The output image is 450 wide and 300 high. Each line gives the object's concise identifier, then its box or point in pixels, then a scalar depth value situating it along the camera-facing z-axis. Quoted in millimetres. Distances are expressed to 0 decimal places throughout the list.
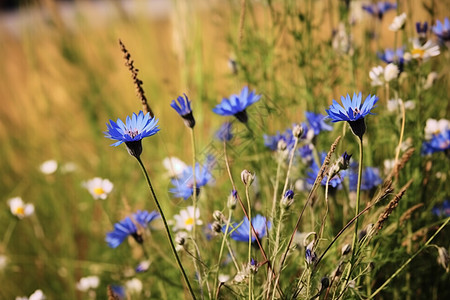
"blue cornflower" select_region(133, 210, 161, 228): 1359
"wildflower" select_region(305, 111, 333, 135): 1366
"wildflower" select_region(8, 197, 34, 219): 1498
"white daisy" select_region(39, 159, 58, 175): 1640
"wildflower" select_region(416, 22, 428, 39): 1398
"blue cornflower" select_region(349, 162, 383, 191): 1381
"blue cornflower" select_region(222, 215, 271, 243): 1313
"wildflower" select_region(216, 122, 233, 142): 1386
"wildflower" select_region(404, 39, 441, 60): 1379
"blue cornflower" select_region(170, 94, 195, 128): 1279
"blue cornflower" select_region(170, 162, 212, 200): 1368
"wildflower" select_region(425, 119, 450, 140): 1393
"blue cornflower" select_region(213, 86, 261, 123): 1321
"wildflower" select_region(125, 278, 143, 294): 1446
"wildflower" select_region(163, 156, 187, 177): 1490
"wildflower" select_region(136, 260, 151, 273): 1377
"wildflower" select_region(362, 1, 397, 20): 1507
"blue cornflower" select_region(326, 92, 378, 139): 1212
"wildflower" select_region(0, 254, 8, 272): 1556
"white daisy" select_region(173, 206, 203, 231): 1385
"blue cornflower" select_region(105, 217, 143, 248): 1343
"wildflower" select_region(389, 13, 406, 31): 1380
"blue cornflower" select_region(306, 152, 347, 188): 1292
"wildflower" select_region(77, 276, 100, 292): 1471
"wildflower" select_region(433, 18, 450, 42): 1403
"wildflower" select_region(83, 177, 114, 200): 1453
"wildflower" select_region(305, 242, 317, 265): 1224
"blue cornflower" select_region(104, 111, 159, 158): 1218
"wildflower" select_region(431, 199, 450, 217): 1382
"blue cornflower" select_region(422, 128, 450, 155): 1376
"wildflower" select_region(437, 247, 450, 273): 1270
